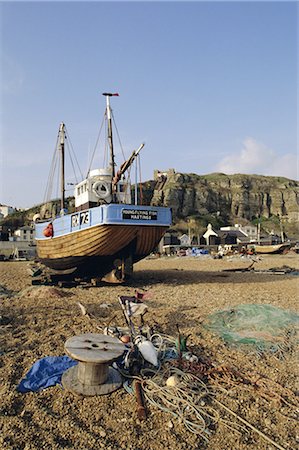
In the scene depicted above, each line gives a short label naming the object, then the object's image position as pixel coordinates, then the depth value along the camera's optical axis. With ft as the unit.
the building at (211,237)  232.53
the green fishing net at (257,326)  21.30
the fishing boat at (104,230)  41.88
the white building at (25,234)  209.97
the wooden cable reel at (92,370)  14.46
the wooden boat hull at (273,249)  156.46
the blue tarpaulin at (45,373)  14.94
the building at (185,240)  236.02
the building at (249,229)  289.78
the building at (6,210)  330.57
